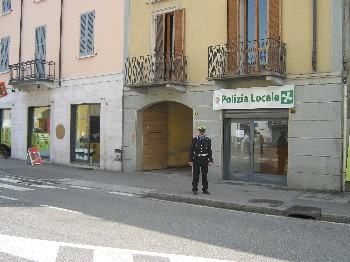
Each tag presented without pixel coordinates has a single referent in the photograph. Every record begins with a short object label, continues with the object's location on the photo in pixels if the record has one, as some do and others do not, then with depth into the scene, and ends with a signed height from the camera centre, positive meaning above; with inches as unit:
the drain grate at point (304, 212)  341.4 -62.1
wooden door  669.3 +1.8
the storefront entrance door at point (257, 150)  507.5 -13.7
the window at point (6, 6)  932.9 +309.4
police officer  439.2 -19.3
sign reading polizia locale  484.4 +54.2
